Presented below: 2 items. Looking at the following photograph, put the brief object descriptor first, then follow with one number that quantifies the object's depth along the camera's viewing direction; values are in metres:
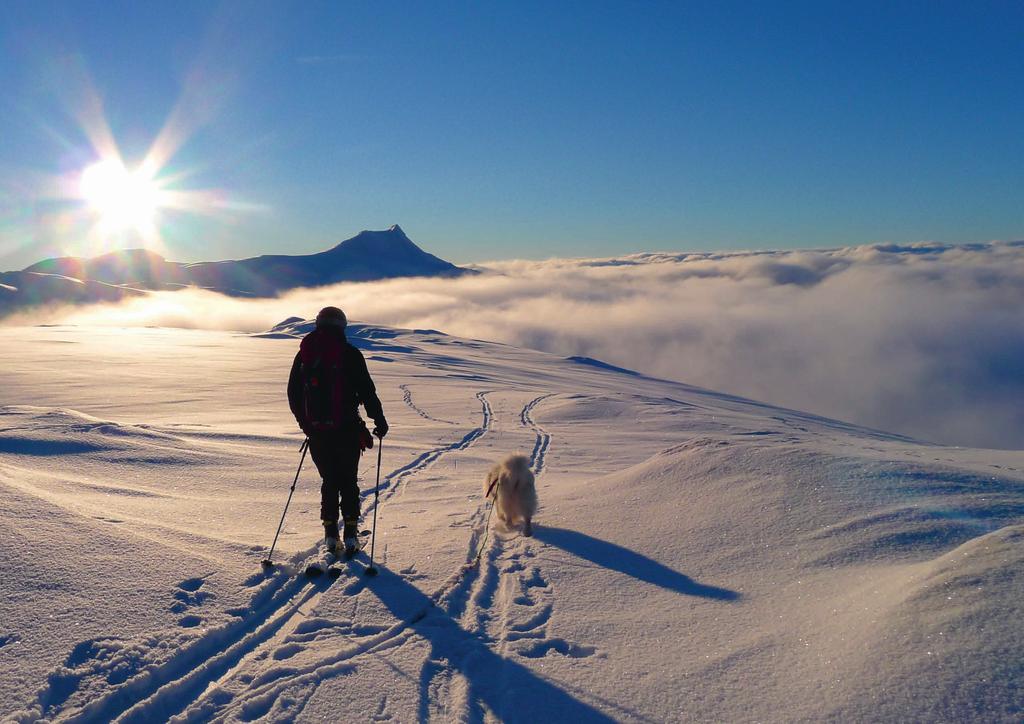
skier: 4.59
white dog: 5.66
